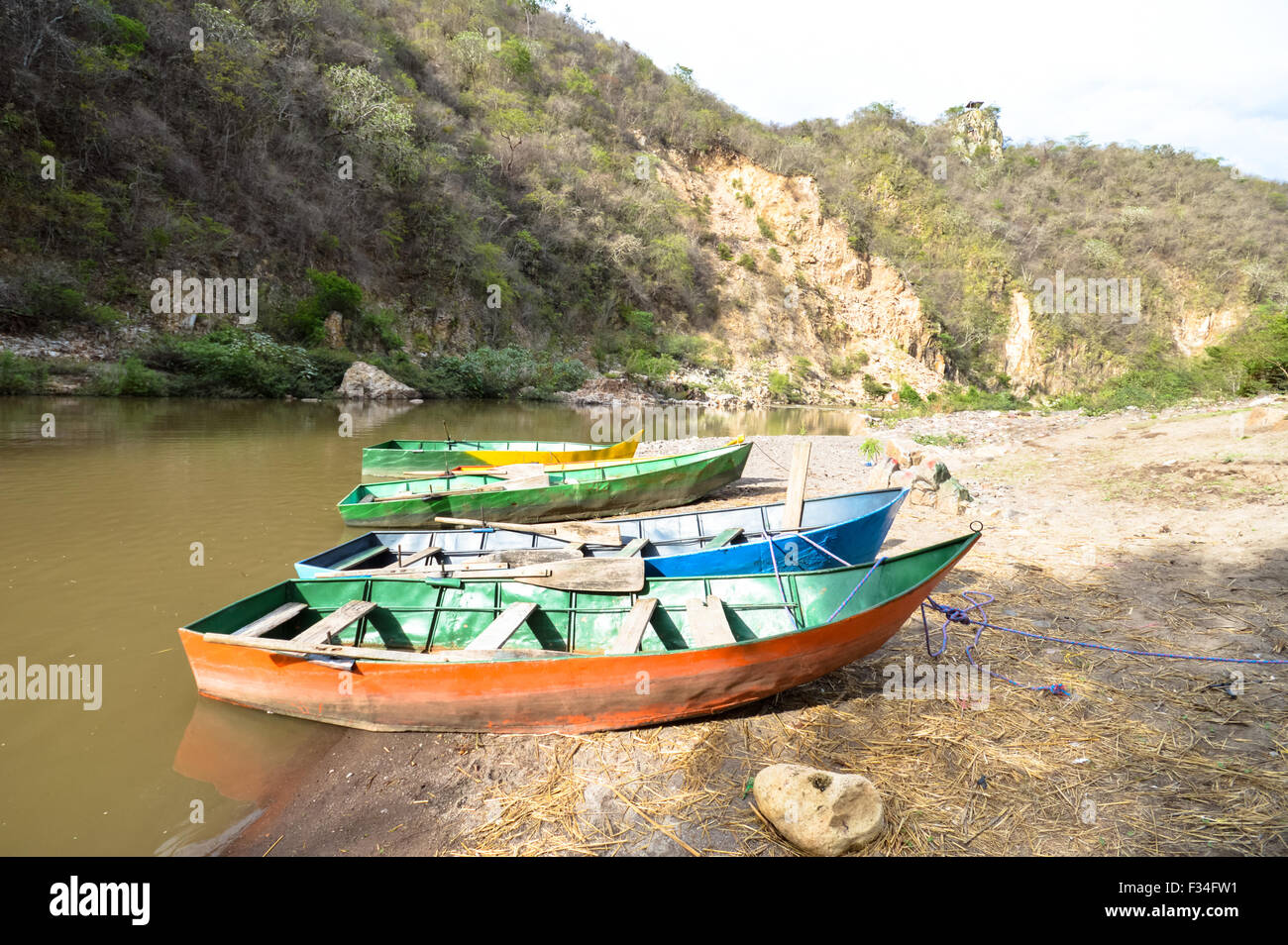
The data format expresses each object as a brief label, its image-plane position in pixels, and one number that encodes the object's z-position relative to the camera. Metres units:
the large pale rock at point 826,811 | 2.89
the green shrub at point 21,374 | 16.39
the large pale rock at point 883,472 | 9.91
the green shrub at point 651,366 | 33.91
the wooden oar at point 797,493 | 6.38
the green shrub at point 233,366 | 20.22
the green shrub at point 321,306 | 24.31
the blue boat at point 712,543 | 5.50
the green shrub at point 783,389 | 36.36
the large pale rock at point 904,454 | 10.66
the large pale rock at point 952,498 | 9.02
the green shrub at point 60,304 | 18.39
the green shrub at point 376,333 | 26.50
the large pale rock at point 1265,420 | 11.34
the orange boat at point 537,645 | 3.79
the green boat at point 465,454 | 10.79
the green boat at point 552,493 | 9.04
